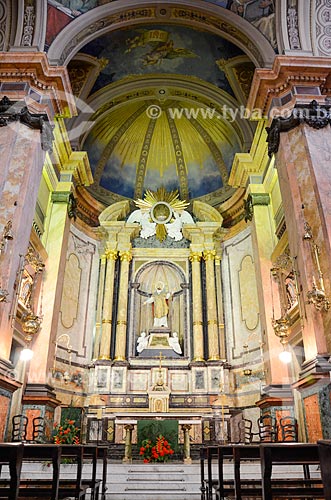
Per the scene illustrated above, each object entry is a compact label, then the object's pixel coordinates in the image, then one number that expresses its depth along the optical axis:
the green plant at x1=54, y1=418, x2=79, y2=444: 7.59
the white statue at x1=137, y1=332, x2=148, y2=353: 12.98
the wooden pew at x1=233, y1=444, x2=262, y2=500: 3.37
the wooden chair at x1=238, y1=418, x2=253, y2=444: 11.02
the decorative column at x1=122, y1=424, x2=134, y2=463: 8.96
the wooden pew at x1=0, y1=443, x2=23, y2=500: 2.63
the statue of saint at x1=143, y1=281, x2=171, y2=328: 13.38
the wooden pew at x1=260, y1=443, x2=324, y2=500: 2.76
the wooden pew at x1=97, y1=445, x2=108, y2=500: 4.75
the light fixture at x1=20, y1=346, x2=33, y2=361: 8.65
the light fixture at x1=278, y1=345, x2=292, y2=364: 8.84
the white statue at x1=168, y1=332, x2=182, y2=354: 12.97
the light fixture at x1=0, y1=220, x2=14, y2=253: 6.77
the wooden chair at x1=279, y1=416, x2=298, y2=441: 7.85
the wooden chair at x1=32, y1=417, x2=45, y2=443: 7.92
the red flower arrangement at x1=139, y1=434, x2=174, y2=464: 8.30
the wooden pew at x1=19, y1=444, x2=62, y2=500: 3.24
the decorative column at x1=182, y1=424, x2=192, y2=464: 8.71
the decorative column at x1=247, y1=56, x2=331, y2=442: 6.40
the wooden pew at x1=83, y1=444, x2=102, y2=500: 4.14
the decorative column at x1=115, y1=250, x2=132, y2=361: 12.71
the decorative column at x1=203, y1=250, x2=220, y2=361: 12.69
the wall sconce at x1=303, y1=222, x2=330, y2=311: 6.37
